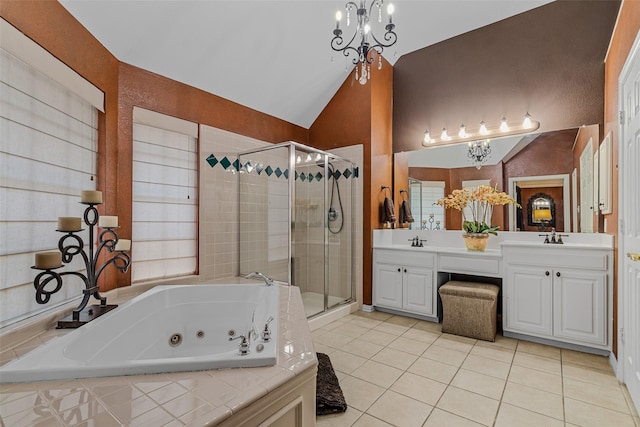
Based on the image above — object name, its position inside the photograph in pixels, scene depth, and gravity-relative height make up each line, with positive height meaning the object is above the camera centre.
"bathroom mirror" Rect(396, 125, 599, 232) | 2.83 +0.46
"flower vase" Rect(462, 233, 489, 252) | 3.11 -0.24
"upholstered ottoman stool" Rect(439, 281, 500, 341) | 2.77 -0.85
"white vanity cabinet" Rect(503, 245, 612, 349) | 2.42 -0.64
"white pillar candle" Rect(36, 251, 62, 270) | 1.44 -0.21
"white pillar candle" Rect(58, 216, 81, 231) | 1.58 -0.04
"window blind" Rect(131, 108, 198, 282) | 2.56 +0.17
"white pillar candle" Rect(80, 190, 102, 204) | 1.76 +0.11
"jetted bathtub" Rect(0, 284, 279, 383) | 1.05 -0.57
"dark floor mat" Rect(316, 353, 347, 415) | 1.77 -1.08
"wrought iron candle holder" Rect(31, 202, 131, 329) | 1.49 -0.33
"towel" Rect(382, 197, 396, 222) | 3.69 +0.06
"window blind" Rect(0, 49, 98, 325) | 1.49 +0.24
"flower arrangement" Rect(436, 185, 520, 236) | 3.17 +0.15
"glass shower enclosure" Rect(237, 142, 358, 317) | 3.14 -0.04
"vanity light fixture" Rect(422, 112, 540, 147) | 3.11 +0.93
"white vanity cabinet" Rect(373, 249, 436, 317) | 3.25 -0.71
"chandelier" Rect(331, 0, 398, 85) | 2.10 +1.33
